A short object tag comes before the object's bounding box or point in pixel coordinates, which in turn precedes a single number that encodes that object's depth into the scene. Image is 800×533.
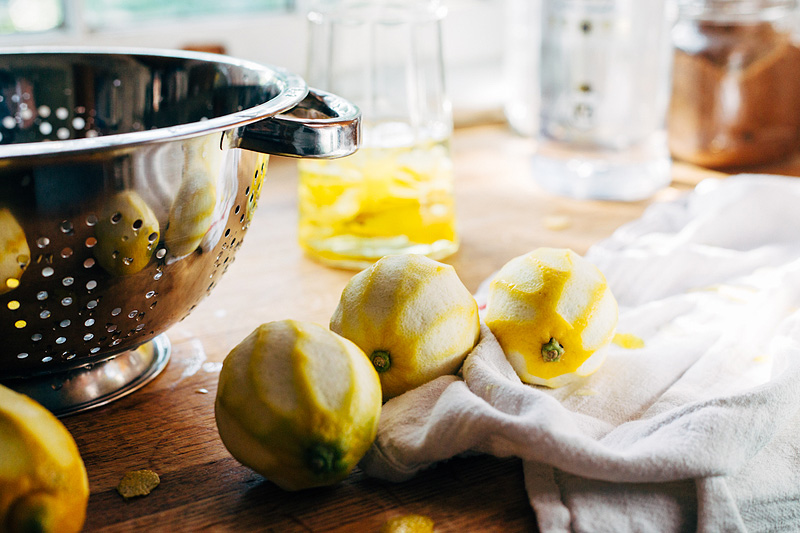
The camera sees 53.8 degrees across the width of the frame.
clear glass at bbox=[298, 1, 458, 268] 0.78
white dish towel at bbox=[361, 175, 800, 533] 0.42
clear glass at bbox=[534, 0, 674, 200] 1.00
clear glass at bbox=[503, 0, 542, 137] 1.23
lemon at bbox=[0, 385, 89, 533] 0.35
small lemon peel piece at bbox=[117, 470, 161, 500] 0.45
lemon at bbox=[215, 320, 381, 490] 0.40
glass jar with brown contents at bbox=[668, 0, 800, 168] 1.05
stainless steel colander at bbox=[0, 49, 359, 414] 0.41
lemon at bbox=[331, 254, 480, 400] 0.48
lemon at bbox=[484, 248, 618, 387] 0.51
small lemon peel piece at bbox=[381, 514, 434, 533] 0.42
